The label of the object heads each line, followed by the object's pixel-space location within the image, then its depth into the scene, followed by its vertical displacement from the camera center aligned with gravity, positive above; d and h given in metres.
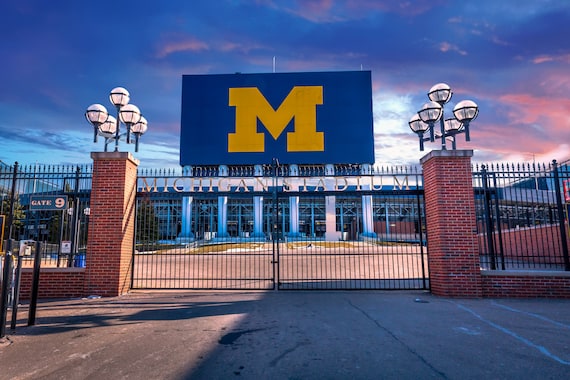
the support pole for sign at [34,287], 6.50 -0.93
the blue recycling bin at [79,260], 10.00 -0.71
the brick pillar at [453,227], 9.08 +0.17
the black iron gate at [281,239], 10.24 -0.42
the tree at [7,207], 9.91 +0.86
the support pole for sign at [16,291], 6.14 -0.95
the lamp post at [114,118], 10.05 +3.40
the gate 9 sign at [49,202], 9.44 +0.90
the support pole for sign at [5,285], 5.67 -0.79
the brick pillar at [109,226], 9.27 +0.26
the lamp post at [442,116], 9.74 +3.33
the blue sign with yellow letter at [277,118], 29.94 +9.93
